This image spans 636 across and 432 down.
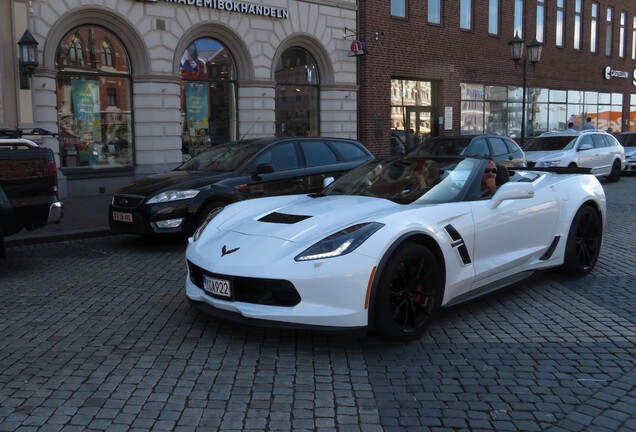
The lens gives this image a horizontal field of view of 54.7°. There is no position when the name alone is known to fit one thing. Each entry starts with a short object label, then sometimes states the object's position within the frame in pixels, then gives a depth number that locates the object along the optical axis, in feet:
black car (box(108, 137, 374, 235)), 26.78
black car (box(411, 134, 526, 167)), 43.62
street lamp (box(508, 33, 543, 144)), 63.87
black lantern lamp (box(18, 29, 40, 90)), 40.52
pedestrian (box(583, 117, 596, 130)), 78.43
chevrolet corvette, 13.53
